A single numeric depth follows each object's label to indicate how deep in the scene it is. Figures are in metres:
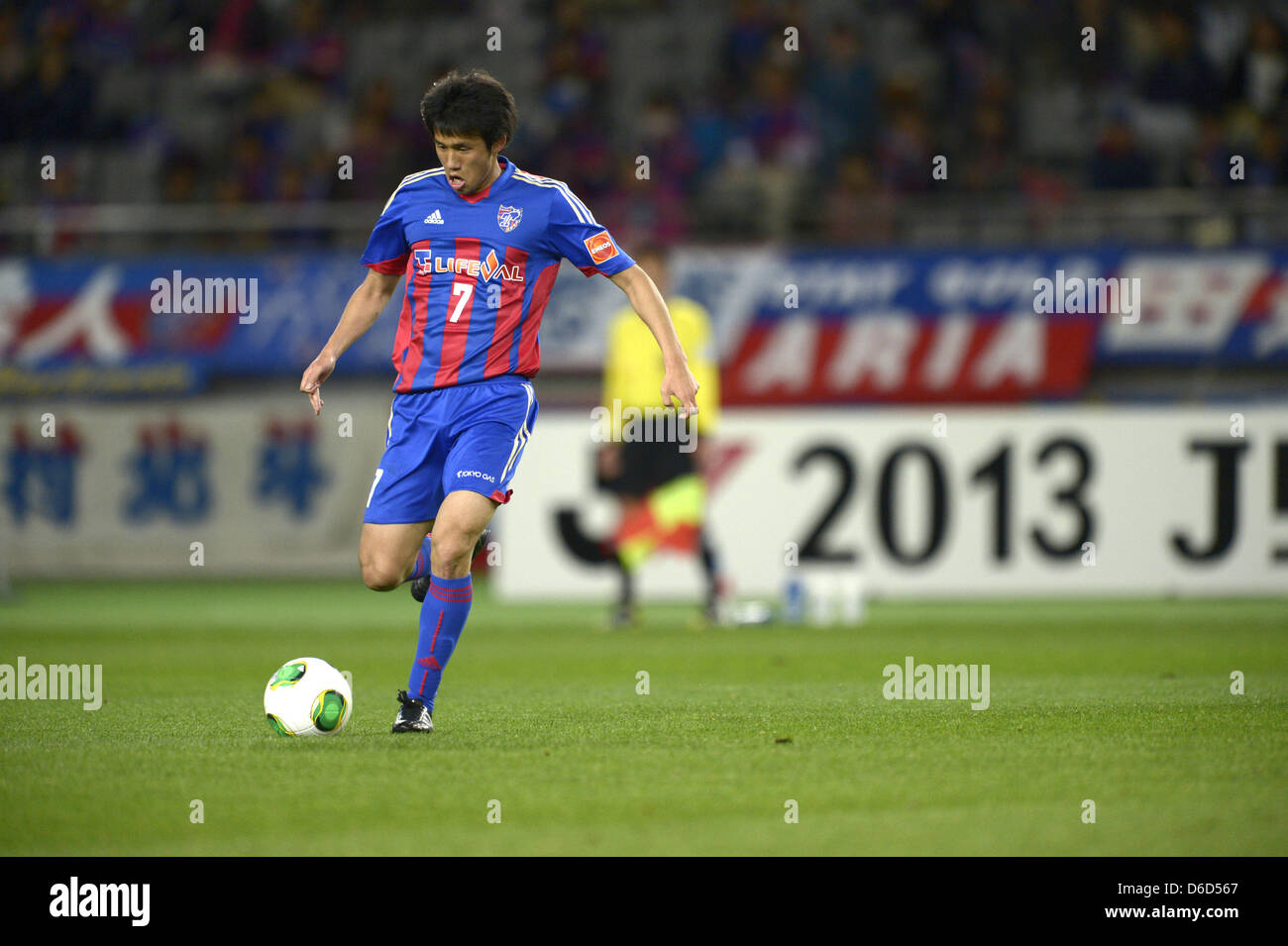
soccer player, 11.69
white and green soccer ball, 11.48
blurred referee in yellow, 22.00
